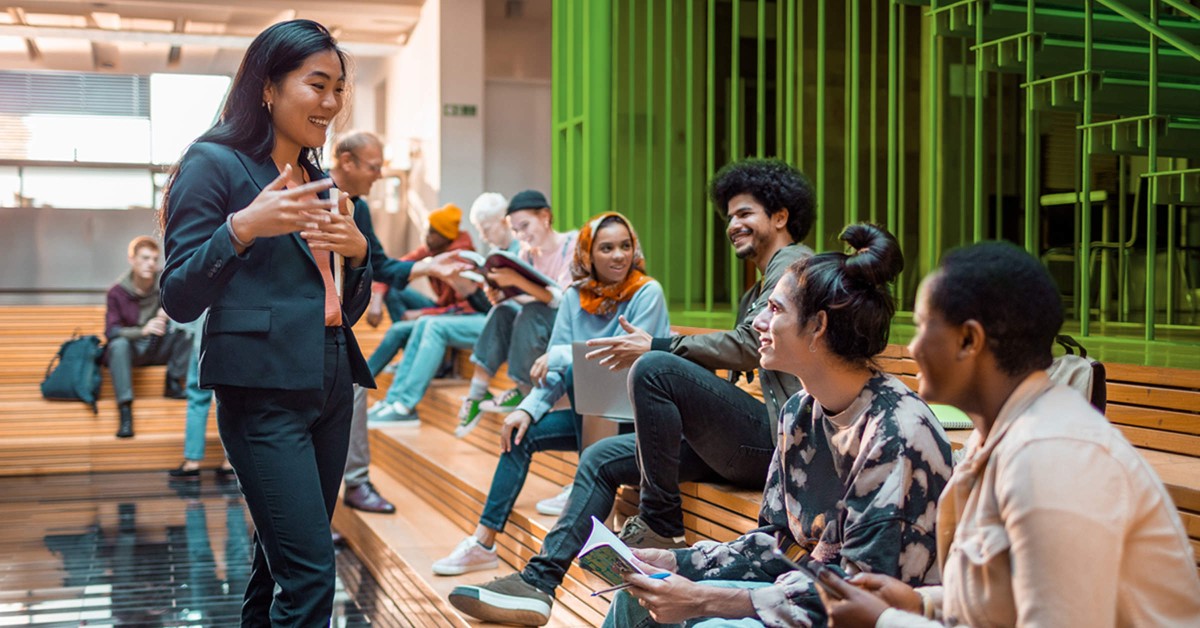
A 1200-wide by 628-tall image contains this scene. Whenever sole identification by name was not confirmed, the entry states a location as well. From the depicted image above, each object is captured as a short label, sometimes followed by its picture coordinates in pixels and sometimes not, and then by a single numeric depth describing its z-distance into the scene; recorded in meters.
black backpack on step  7.79
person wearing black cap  5.72
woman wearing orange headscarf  3.93
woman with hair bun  1.75
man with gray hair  3.04
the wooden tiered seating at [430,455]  2.89
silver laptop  3.58
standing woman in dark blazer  2.13
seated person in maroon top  7.72
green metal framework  4.34
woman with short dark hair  1.17
